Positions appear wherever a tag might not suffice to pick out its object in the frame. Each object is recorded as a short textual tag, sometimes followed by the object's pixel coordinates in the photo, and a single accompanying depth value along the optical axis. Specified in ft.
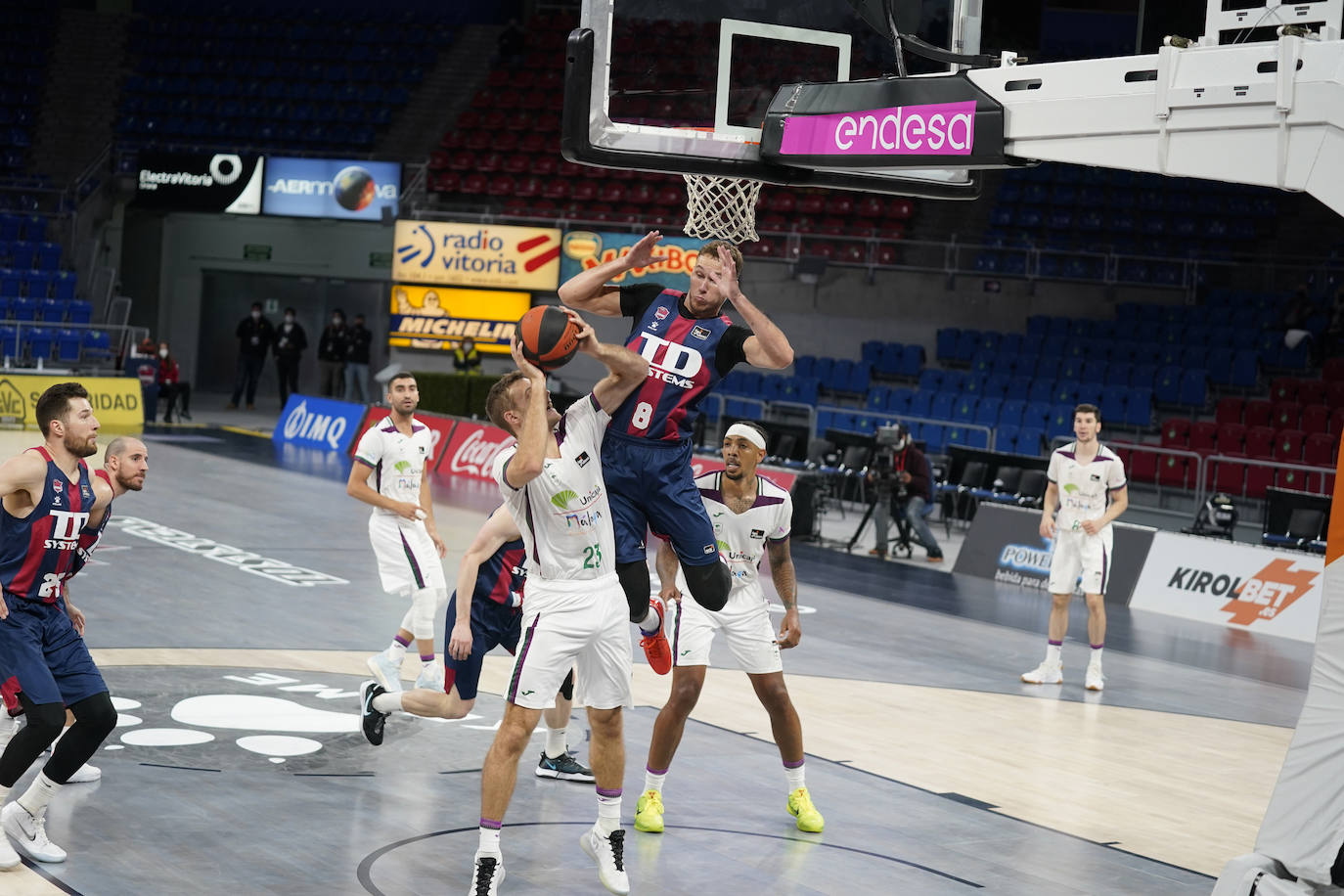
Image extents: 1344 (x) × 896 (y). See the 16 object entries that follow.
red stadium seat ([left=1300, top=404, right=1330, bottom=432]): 68.74
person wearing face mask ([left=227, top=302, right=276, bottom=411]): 106.93
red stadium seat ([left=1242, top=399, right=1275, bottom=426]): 71.82
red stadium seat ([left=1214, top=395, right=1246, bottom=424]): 73.31
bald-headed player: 22.38
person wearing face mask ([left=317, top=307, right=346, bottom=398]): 102.32
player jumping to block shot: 22.72
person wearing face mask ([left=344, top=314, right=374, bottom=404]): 100.12
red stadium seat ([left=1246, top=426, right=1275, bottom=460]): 68.39
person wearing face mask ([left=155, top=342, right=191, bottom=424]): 94.22
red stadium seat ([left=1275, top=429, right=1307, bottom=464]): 67.10
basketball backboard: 26.11
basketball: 19.53
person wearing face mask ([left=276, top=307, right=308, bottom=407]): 105.09
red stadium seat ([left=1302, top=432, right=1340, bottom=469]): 65.82
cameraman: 60.29
